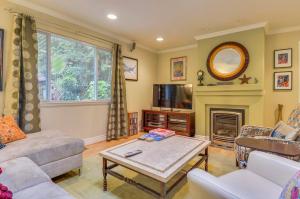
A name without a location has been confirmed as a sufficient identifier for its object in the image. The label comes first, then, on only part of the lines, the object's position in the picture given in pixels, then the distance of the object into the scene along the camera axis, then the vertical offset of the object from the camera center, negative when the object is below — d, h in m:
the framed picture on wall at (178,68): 4.91 +0.85
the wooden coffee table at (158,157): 1.50 -0.60
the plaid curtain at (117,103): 3.89 -0.12
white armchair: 1.05 -0.59
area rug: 1.85 -1.02
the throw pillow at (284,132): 2.10 -0.42
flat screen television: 4.36 +0.05
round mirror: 3.53 +0.79
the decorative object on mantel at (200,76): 4.03 +0.51
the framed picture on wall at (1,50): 2.44 +0.65
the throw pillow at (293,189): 0.72 -0.39
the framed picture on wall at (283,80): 3.47 +0.38
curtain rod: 2.52 +1.24
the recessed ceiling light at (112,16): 3.01 +1.42
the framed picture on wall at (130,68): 4.35 +0.76
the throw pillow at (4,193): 0.92 -0.52
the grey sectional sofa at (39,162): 1.23 -0.61
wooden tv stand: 4.16 -0.58
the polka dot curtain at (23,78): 2.47 +0.27
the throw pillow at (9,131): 2.04 -0.41
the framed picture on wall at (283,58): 3.47 +0.82
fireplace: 3.56 -0.55
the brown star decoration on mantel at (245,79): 3.46 +0.38
